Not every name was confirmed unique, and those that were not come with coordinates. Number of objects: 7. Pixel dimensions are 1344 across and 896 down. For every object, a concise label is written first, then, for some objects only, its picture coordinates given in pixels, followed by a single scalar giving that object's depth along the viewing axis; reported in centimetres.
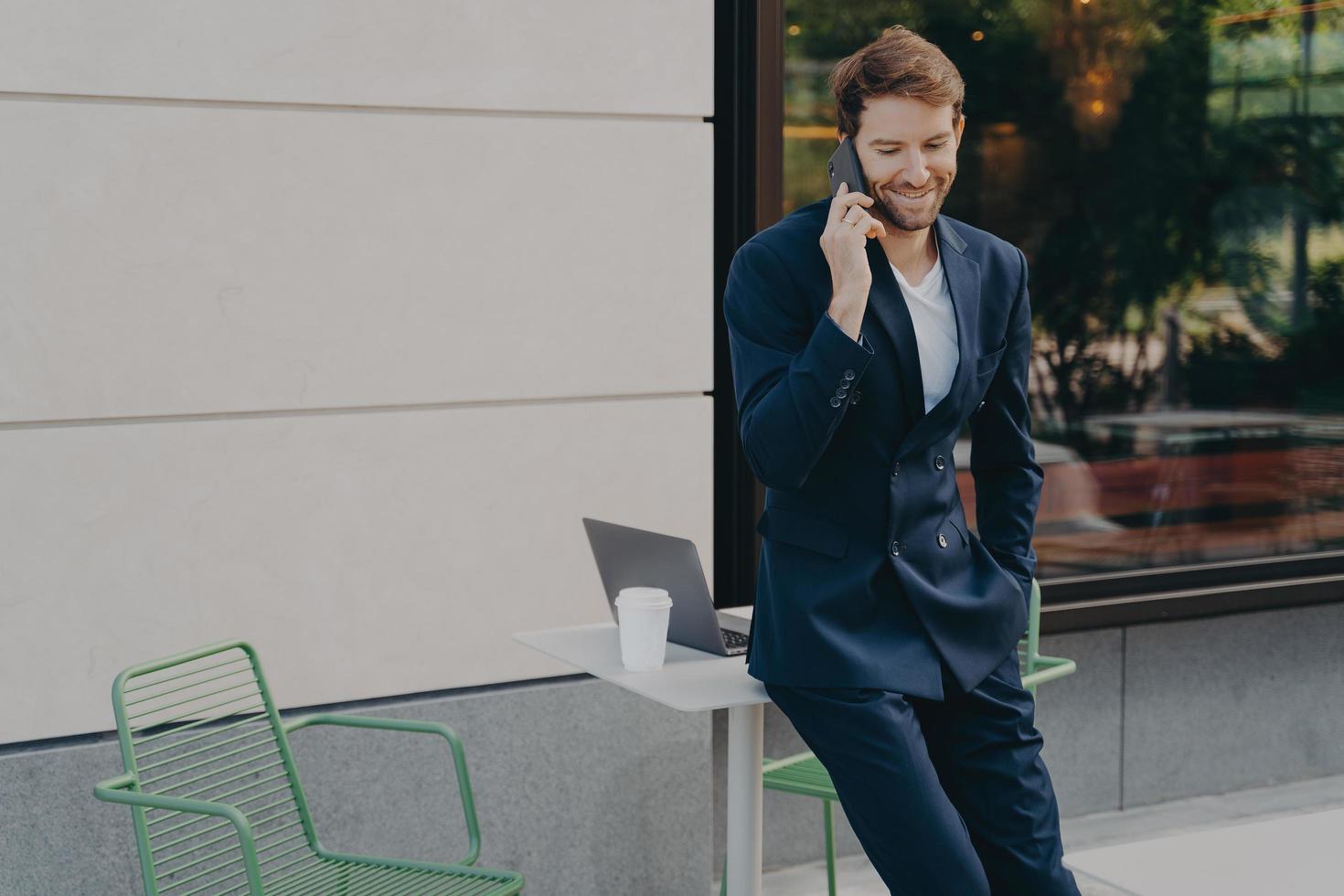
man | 212
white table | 249
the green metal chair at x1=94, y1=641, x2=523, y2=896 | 260
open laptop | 263
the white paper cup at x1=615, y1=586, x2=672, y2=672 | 260
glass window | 485
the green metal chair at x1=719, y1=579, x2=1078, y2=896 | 324
